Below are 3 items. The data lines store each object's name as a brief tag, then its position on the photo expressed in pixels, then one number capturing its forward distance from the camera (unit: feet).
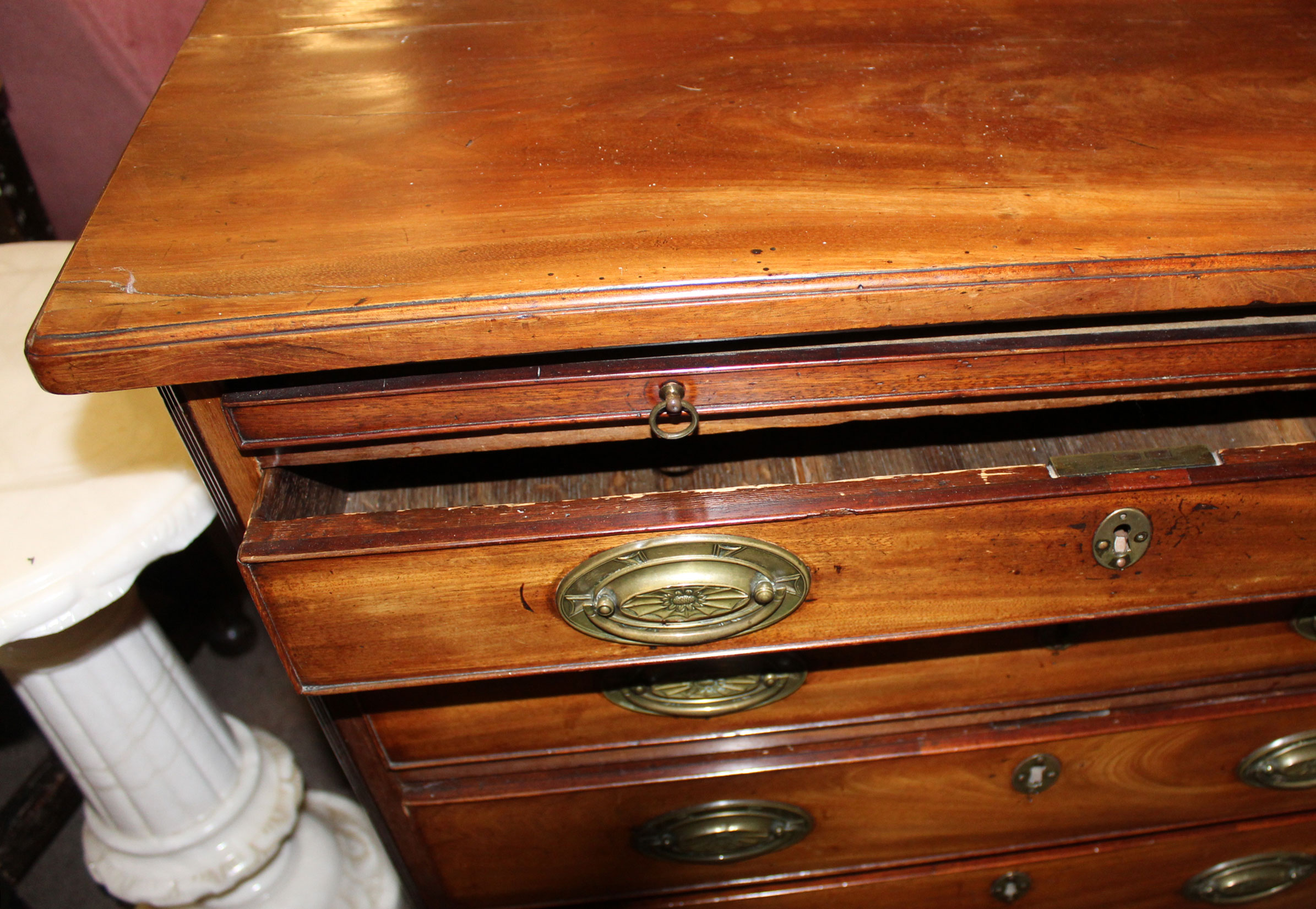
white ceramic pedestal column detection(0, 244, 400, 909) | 1.93
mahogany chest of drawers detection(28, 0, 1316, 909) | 1.51
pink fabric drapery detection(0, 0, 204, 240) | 3.15
